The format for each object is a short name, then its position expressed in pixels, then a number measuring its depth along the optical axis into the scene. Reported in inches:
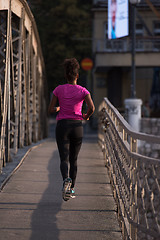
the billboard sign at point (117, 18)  2046.1
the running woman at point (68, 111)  422.4
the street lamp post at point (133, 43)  1402.4
